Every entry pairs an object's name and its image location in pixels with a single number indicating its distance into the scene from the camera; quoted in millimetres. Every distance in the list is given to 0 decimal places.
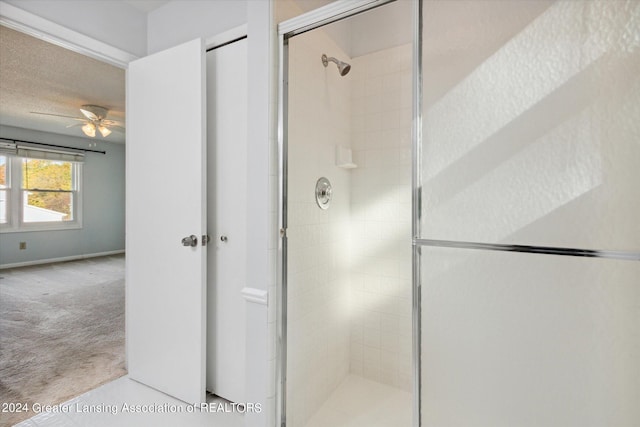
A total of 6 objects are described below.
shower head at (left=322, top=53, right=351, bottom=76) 1918
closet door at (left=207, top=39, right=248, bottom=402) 1884
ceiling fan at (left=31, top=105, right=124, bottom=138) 4152
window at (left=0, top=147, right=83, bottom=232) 5395
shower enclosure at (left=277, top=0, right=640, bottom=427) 915
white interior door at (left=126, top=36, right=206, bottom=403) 1877
